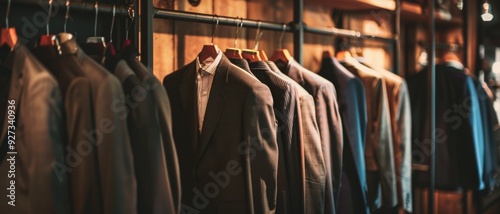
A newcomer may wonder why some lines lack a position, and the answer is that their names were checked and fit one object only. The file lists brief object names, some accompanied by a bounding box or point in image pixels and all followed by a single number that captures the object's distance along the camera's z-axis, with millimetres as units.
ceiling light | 3297
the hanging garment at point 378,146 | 2195
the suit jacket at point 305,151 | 1706
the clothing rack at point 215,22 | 1479
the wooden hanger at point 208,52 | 1628
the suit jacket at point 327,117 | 1838
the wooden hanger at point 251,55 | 1816
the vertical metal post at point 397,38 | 2676
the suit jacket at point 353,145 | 2008
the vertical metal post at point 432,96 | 2732
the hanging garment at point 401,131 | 2350
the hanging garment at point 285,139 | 1658
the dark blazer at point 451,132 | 2818
